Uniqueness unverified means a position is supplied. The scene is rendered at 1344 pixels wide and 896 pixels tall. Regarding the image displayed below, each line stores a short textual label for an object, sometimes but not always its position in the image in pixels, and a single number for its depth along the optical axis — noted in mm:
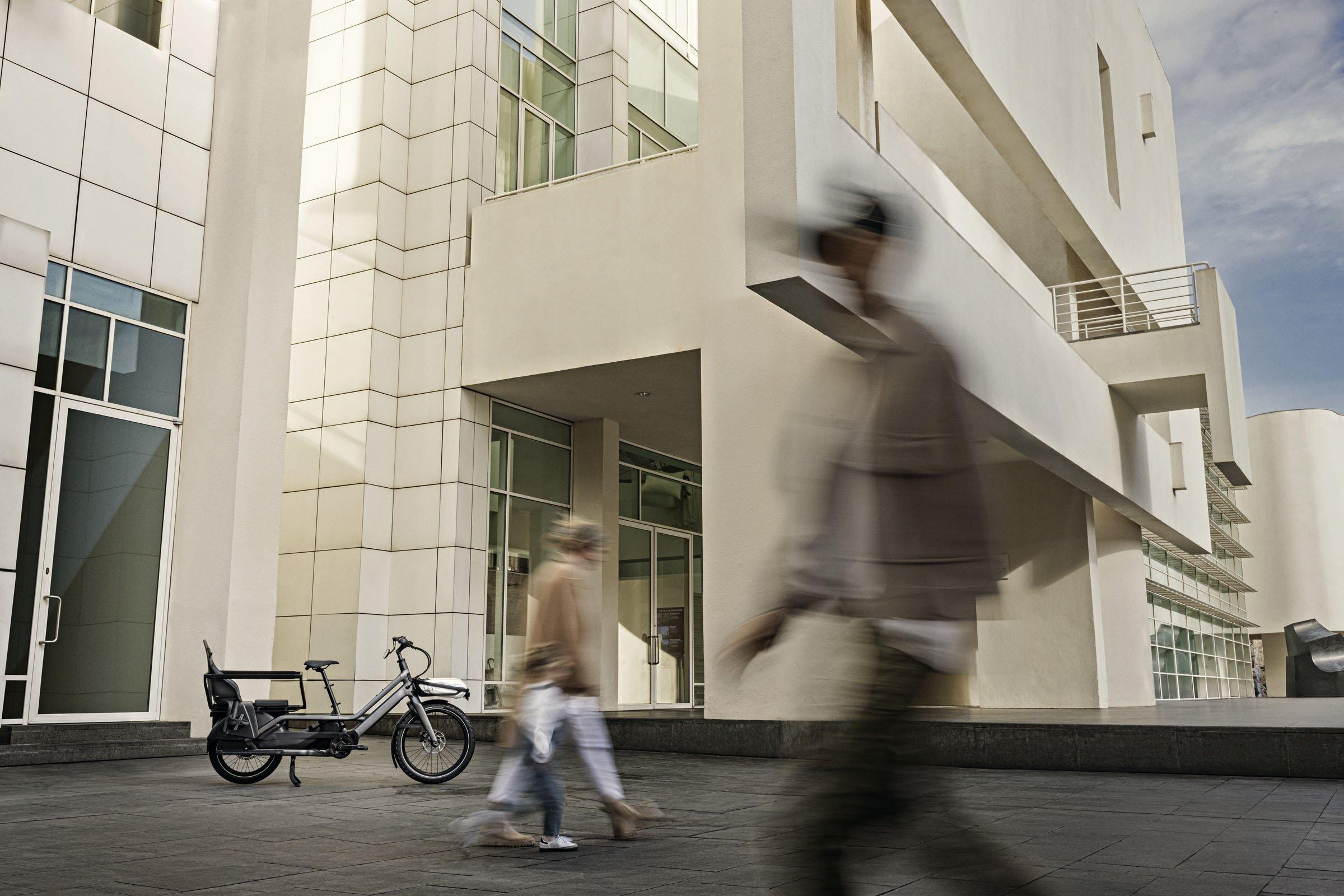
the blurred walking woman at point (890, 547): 2740
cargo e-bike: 8523
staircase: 10031
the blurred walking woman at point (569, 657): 5723
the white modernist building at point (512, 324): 11125
